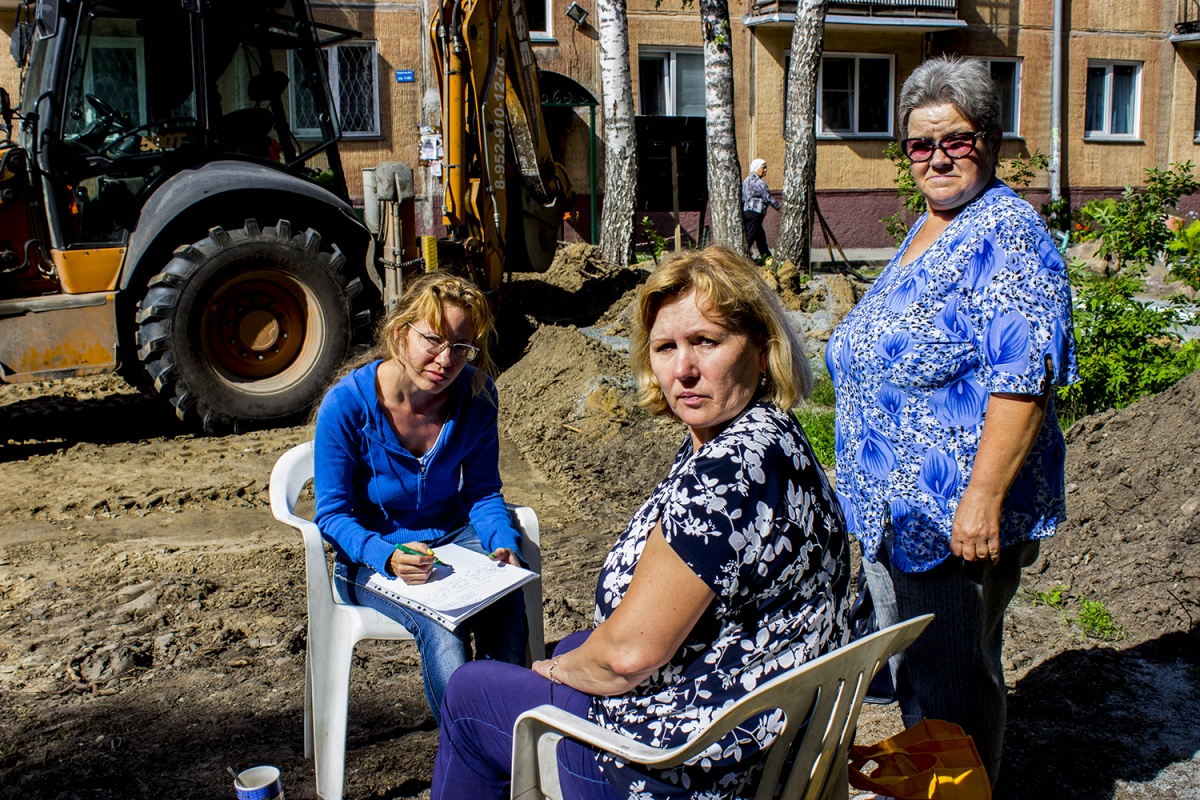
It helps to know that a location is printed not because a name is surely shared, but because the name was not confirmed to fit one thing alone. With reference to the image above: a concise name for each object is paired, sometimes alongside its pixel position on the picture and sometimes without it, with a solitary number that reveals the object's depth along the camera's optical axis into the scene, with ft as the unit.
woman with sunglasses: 7.11
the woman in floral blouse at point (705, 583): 5.88
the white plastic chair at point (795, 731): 5.57
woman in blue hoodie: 9.35
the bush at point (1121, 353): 17.98
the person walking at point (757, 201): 49.96
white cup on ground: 7.52
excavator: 19.97
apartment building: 53.57
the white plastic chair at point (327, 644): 8.96
